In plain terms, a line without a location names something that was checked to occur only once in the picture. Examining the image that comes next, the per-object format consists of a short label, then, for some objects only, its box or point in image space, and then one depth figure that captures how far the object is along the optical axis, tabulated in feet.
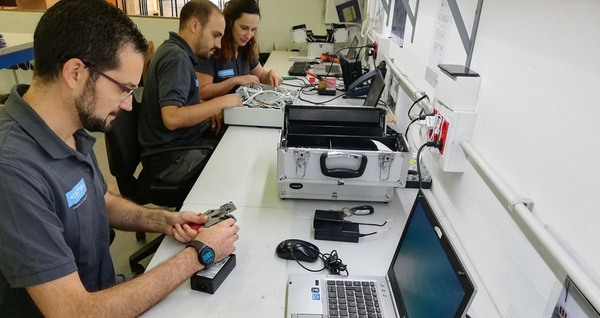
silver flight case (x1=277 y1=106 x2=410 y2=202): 3.97
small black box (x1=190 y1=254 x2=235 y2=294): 3.11
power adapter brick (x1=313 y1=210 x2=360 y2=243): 3.80
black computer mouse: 3.48
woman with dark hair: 7.48
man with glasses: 2.49
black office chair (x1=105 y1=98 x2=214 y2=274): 5.67
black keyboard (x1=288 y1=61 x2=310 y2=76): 9.96
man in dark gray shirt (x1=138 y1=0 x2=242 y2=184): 5.70
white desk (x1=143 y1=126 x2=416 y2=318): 3.02
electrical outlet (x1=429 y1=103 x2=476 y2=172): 3.38
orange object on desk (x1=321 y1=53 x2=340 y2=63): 11.02
